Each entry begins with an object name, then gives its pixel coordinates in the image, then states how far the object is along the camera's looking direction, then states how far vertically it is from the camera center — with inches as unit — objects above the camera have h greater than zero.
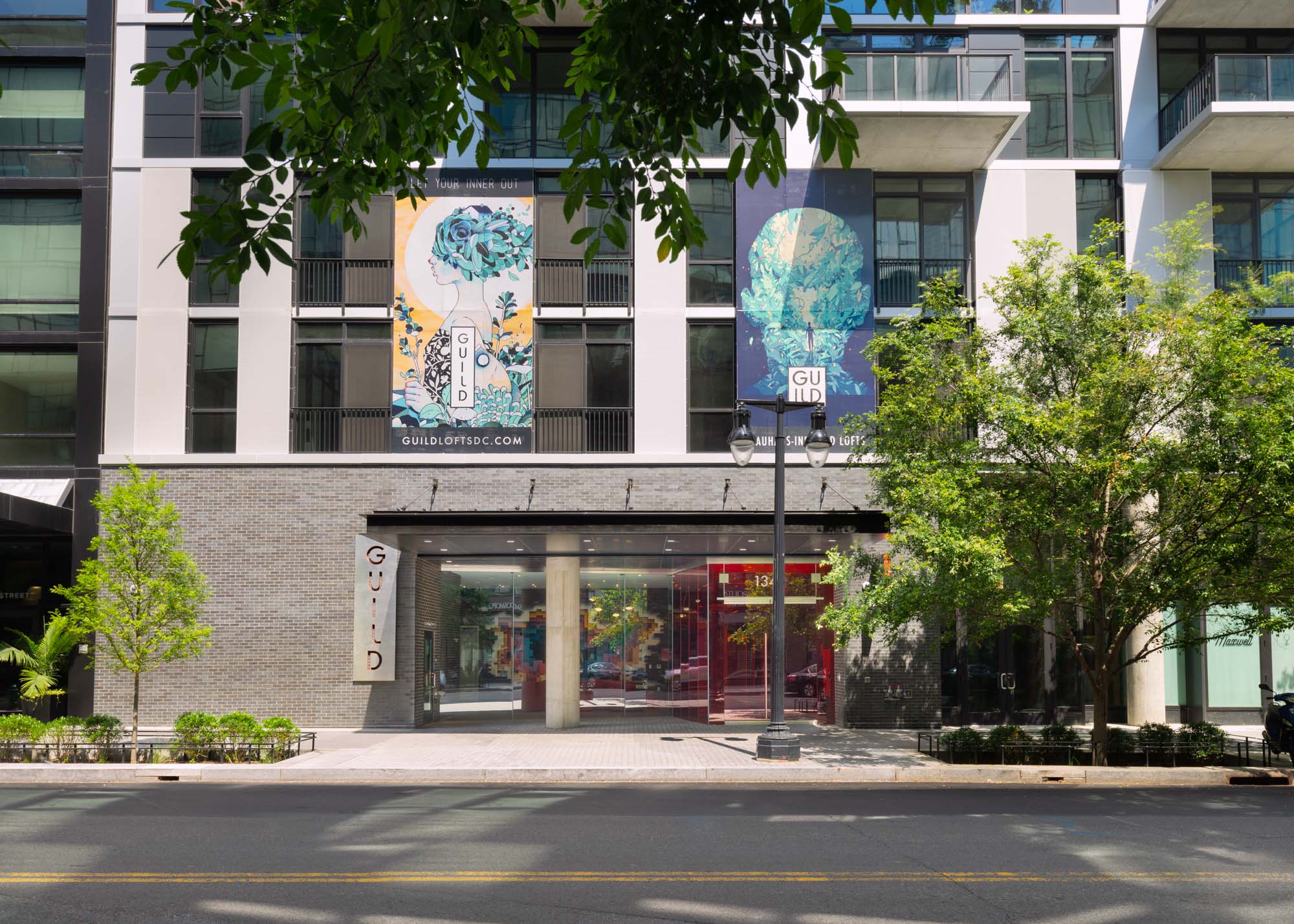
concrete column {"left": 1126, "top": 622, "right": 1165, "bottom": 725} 988.6 -99.7
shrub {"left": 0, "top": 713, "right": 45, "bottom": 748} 732.7 -100.1
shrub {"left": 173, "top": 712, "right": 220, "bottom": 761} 727.1 -102.1
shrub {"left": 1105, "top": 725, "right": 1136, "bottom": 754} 741.9 -107.3
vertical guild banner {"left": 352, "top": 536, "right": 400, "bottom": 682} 909.8 -31.2
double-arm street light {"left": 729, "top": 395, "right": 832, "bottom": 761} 741.3 +24.0
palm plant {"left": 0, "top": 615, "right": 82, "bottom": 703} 861.2 -66.6
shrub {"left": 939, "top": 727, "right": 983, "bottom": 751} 740.0 -105.7
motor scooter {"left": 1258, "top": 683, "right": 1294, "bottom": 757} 722.2 -93.9
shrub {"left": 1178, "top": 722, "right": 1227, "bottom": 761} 732.0 -105.8
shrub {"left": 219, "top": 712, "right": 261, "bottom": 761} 729.6 -100.1
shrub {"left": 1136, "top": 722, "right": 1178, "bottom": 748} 753.5 -105.1
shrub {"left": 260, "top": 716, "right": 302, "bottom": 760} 732.0 -102.5
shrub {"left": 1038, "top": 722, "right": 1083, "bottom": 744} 769.6 -106.9
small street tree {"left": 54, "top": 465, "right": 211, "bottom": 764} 749.3 -8.8
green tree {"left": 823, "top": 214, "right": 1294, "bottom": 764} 675.4 +66.6
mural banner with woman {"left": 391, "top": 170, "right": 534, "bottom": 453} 975.6 +209.4
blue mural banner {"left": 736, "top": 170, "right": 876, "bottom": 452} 983.6 +238.9
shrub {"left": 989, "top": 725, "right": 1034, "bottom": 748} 742.5 -104.5
